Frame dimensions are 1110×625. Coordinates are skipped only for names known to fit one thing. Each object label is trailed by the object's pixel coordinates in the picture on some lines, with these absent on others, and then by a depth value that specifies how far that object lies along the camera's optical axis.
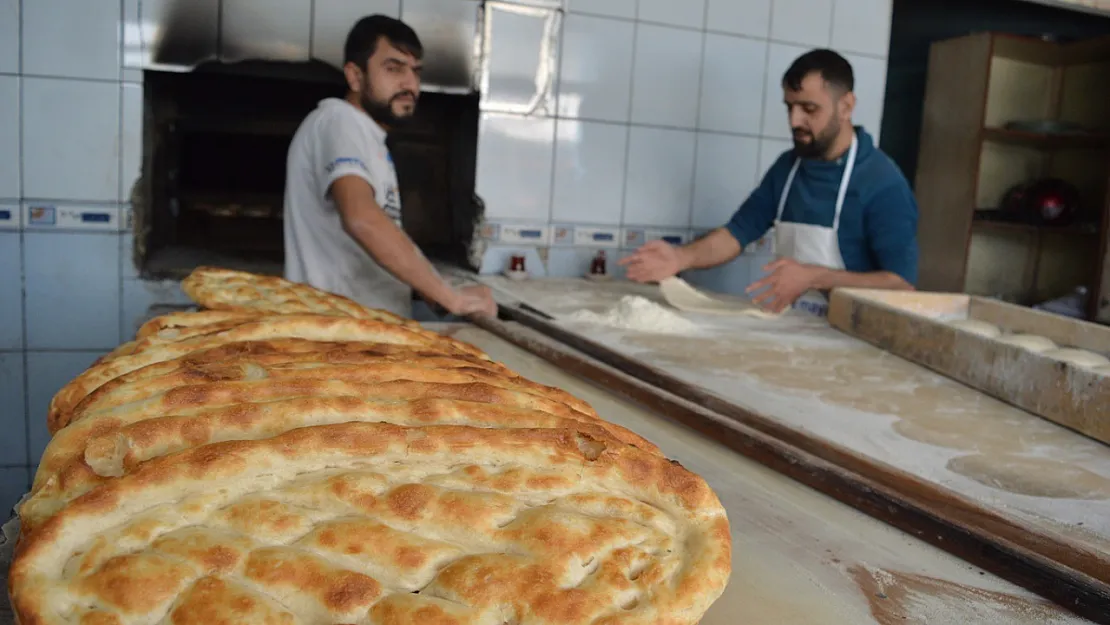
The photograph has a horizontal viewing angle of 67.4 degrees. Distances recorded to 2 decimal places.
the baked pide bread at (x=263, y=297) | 1.60
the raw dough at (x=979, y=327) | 2.03
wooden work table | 0.92
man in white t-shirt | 2.37
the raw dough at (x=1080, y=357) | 1.64
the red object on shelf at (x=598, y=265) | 3.60
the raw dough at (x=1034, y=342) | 1.85
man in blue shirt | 2.84
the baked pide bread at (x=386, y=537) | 0.58
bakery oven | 3.12
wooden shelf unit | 4.36
